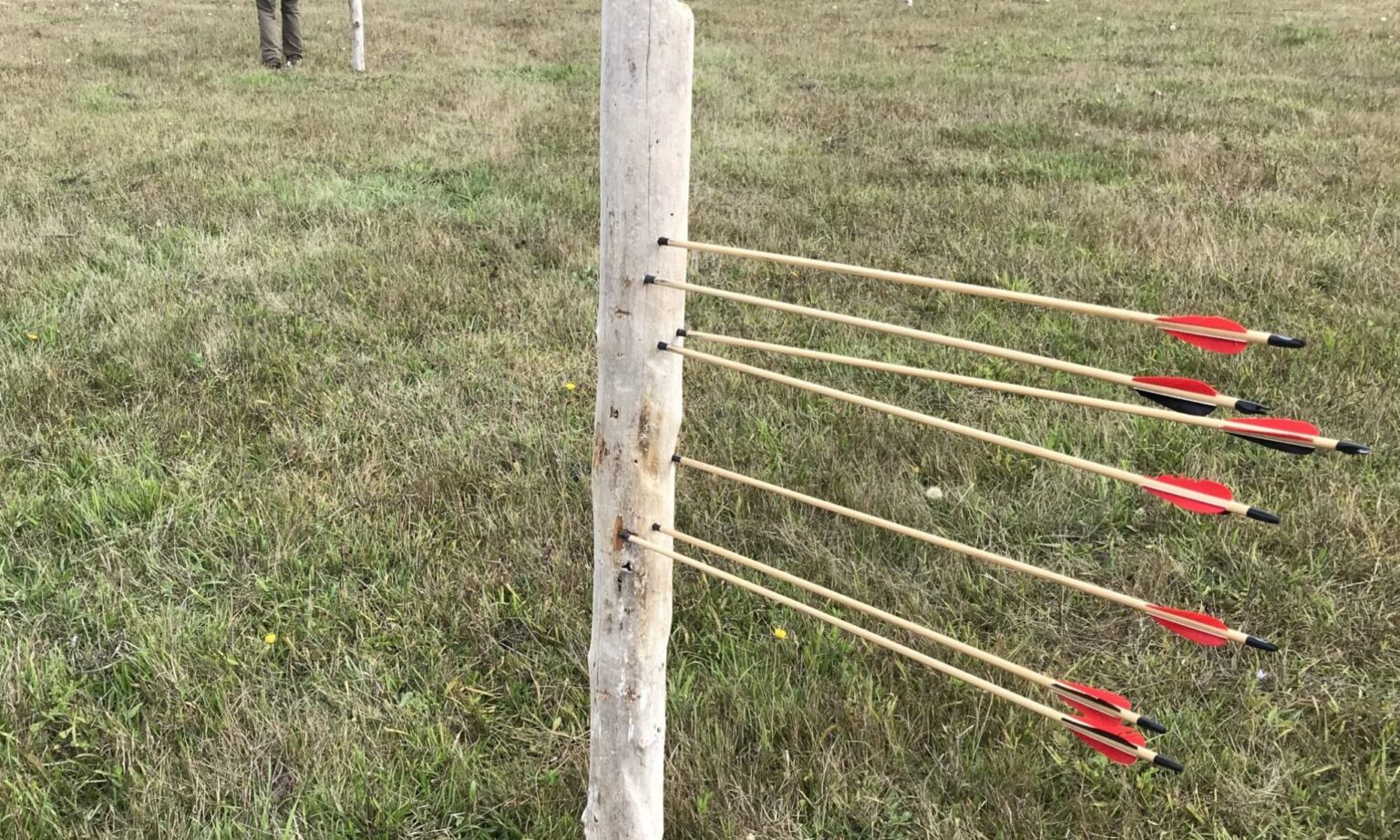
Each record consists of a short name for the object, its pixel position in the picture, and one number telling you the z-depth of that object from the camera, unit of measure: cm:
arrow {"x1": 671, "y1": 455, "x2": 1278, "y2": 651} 123
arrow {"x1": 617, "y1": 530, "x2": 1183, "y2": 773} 133
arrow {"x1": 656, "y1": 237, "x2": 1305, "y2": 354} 113
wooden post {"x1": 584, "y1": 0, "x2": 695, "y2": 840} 167
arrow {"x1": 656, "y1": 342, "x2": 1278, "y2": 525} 121
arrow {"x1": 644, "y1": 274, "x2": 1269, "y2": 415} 121
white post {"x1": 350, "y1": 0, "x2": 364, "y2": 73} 1142
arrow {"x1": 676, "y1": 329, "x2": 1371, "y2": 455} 110
